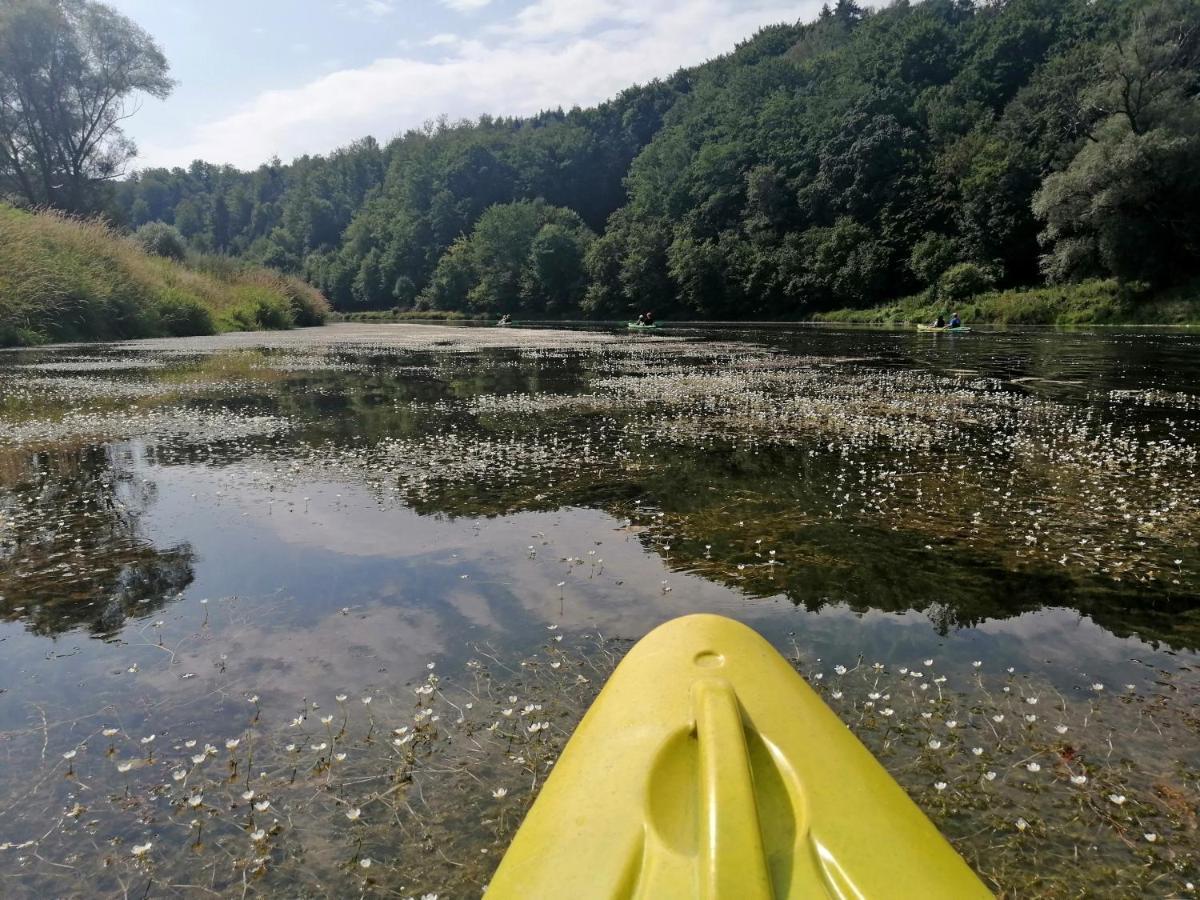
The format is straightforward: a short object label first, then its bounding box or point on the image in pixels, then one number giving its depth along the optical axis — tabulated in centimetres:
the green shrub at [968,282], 6444
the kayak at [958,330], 4625
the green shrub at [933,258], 7025
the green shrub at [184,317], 4003
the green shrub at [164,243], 5283
